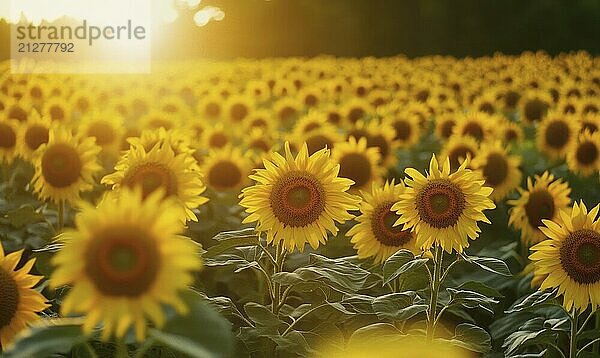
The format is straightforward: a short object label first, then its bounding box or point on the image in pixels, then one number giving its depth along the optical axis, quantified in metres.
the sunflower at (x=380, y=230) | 3.57
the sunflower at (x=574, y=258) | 3.12
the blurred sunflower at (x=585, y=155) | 6.39
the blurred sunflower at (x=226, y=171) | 5.47
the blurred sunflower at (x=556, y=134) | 7.27
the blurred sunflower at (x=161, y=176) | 3.34
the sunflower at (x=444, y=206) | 3.19
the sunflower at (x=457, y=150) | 6.20
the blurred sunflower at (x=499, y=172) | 5.97
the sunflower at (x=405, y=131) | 7.67
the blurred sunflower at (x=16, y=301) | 2.39
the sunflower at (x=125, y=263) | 1.74
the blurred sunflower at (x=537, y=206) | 4.52
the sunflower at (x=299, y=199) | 3.16
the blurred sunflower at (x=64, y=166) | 4.48
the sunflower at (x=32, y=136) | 5.44
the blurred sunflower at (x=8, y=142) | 5.54
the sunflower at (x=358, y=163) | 5.32
